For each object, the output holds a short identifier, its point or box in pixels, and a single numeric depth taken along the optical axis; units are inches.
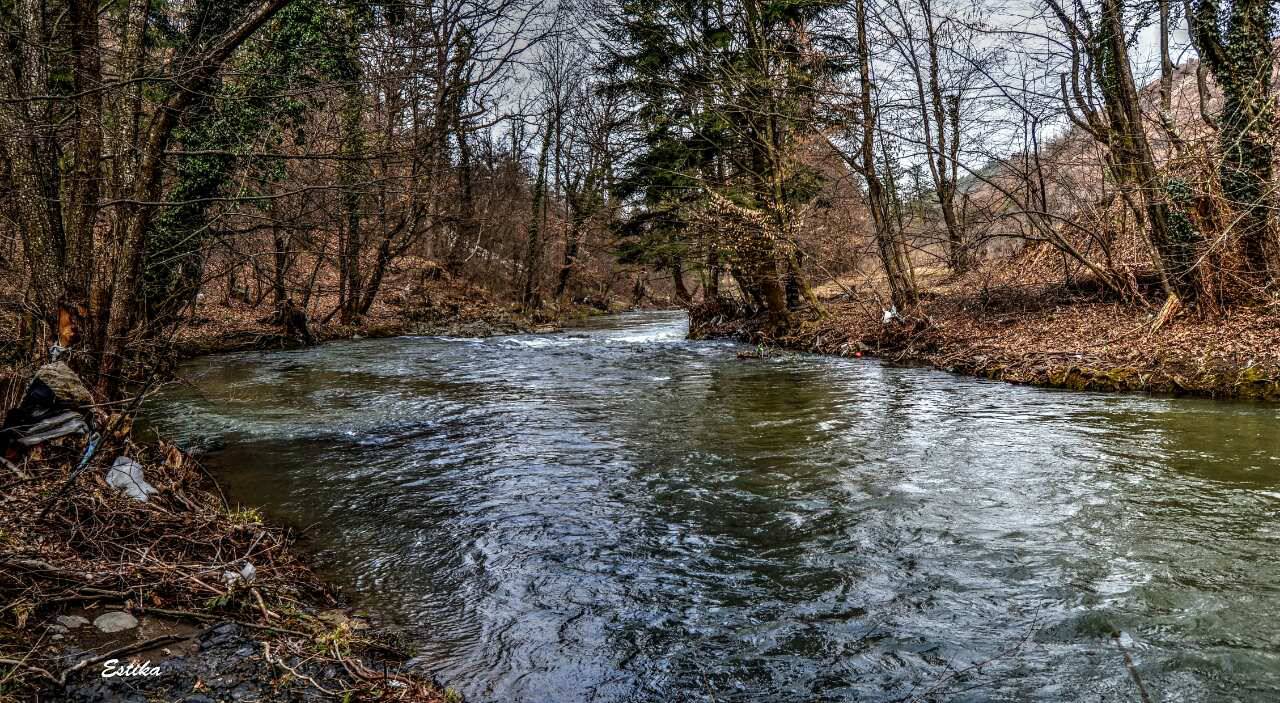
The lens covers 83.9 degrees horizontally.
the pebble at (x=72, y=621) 119.4
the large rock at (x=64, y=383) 202.5
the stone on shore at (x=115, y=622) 120.6
